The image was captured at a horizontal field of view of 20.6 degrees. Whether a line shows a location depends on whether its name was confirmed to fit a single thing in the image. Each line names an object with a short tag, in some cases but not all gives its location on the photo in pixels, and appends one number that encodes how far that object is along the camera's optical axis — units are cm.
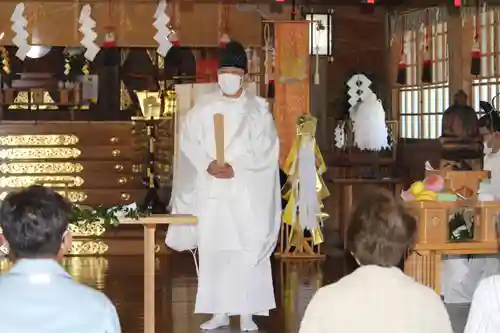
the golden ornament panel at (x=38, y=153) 1276
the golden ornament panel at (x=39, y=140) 1277
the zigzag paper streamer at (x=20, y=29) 1019
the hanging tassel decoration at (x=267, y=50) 1210
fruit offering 655
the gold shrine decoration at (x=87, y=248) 1198
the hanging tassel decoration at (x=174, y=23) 1038
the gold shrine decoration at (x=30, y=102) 1408
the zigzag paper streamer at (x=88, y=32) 1026
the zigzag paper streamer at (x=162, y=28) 1009
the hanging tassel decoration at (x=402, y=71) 1294
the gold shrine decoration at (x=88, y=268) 992
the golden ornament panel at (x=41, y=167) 1274
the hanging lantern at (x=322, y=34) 1338
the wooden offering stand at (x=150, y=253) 654
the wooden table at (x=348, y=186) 1267
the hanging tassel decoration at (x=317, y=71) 1308
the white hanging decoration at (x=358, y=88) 1354
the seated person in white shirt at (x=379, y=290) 311
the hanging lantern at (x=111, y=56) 1421
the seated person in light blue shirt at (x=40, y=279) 286
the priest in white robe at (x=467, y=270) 847
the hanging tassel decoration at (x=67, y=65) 1432
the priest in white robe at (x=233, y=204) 762
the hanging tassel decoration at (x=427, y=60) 1247
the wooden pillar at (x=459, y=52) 1194
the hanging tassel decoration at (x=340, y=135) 1350
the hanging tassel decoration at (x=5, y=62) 1363
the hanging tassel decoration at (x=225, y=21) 1073
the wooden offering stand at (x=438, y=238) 643
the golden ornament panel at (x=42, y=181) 1268
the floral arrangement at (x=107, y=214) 654
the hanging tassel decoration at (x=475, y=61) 1108
